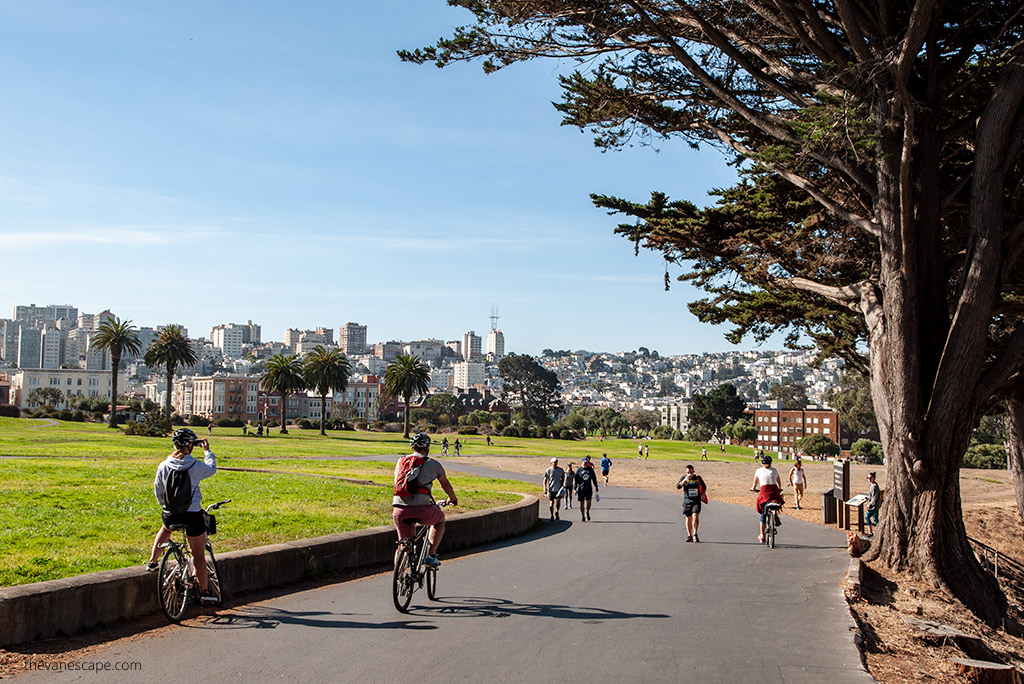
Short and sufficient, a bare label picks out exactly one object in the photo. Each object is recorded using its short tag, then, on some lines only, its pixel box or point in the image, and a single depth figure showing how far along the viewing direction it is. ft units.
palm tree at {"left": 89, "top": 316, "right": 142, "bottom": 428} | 282.77
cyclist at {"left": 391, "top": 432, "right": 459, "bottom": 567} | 28.99
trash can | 76.84
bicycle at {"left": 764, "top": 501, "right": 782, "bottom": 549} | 53.36
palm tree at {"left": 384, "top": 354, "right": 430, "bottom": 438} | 310.45
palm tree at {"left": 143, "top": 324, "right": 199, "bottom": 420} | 294.87
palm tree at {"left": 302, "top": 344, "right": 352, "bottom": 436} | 328.29
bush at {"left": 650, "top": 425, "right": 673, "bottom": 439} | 441.27
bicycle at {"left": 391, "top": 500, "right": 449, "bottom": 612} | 27.86
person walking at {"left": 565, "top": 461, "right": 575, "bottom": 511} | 79.30
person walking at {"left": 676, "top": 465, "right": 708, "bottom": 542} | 55.11
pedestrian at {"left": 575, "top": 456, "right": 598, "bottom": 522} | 69.10
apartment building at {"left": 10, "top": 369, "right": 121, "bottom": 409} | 597.11
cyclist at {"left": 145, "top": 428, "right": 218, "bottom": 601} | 25.27
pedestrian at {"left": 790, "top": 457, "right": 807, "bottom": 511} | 86.58
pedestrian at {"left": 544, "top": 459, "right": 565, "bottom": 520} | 68.44
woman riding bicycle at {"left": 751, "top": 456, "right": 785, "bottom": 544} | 53.98
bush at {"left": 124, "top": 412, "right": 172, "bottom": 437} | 204.23
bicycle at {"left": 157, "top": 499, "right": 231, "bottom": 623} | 25.05
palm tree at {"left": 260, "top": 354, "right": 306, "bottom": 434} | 313.94
